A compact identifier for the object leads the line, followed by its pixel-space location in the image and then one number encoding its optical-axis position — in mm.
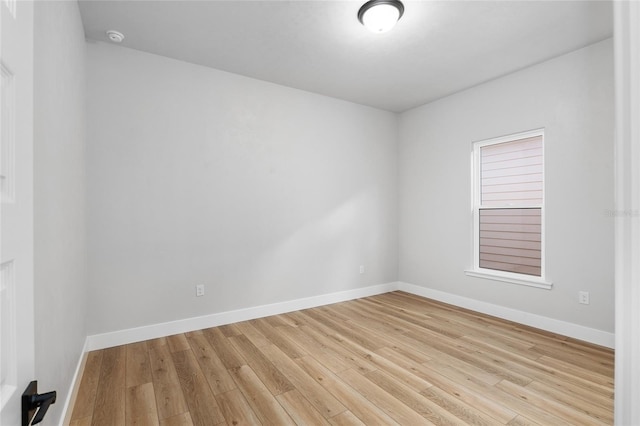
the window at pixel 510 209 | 3541
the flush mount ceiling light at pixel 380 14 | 2379
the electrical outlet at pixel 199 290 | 3385
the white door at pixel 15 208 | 564
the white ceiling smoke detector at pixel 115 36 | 2757
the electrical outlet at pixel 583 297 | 3076
